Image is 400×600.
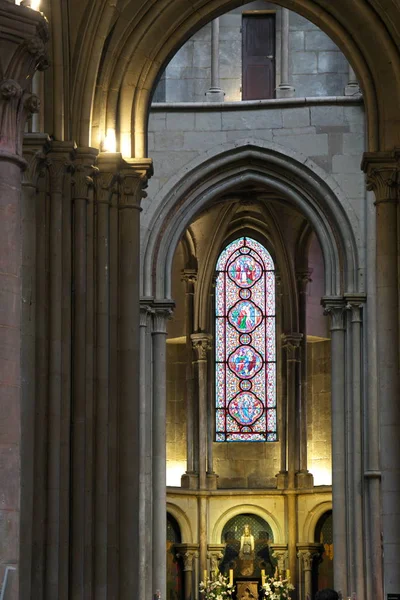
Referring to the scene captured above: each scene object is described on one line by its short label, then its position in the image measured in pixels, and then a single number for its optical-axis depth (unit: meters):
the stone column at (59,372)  15.80
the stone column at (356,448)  26.38
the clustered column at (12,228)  10.87
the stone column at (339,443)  26.81
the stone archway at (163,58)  17.67
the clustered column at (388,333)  16.84
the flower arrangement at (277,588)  31.78
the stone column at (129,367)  17.03
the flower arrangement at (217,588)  31.66
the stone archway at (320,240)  26.62
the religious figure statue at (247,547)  32.94
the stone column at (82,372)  16.36
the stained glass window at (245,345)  34.03
